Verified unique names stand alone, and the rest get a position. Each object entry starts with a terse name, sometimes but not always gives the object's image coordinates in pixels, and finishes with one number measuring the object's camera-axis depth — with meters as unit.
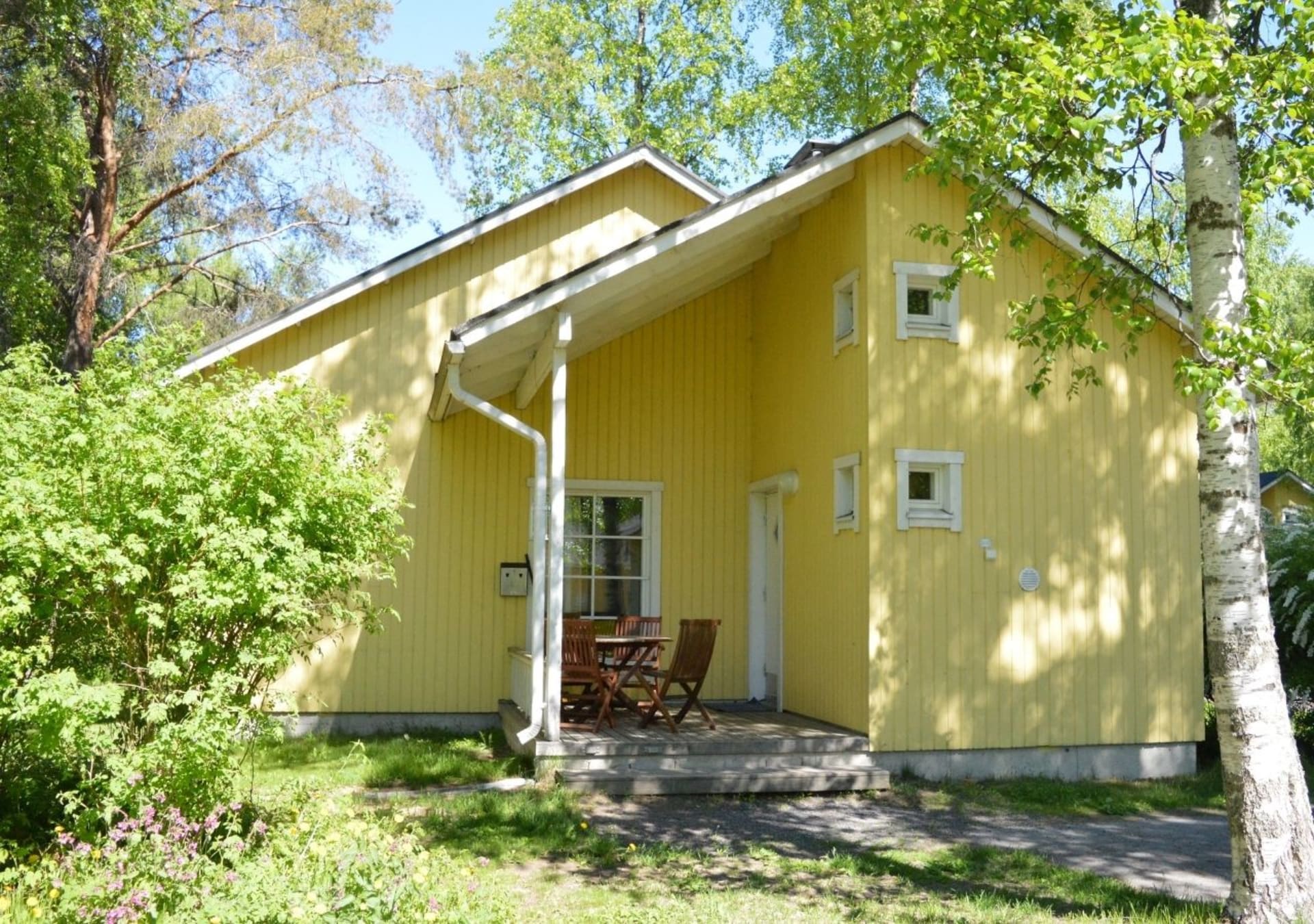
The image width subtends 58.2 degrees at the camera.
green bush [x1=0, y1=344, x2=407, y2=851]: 5.97
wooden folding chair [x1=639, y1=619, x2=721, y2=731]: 9.88
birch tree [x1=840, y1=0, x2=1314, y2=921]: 5.56
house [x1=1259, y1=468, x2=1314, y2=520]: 24.83
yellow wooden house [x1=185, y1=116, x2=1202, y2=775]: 9.80
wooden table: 9.86
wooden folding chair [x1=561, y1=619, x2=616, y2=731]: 9.77
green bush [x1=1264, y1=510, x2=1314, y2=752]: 11.13
